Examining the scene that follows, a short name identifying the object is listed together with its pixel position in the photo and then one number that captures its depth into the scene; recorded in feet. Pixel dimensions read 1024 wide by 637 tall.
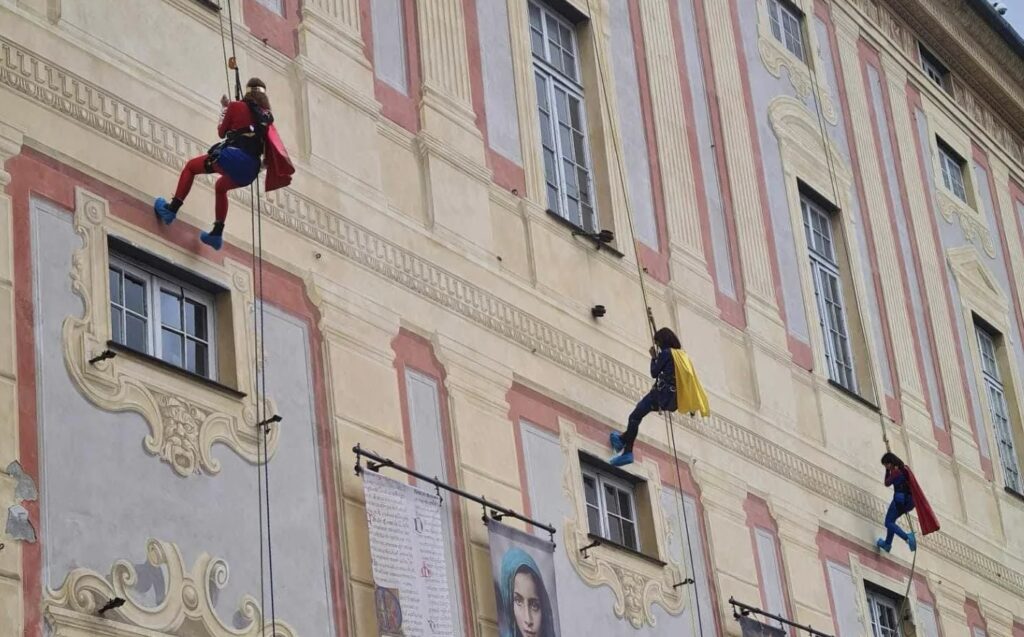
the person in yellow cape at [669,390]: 51.75
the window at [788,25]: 74.33
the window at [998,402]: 79.10
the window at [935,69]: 87.97
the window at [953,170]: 85.81
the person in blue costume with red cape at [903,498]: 64.08
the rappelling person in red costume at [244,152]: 40.68
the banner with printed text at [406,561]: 42.60
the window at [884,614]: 63.62
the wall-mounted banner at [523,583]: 45.88
